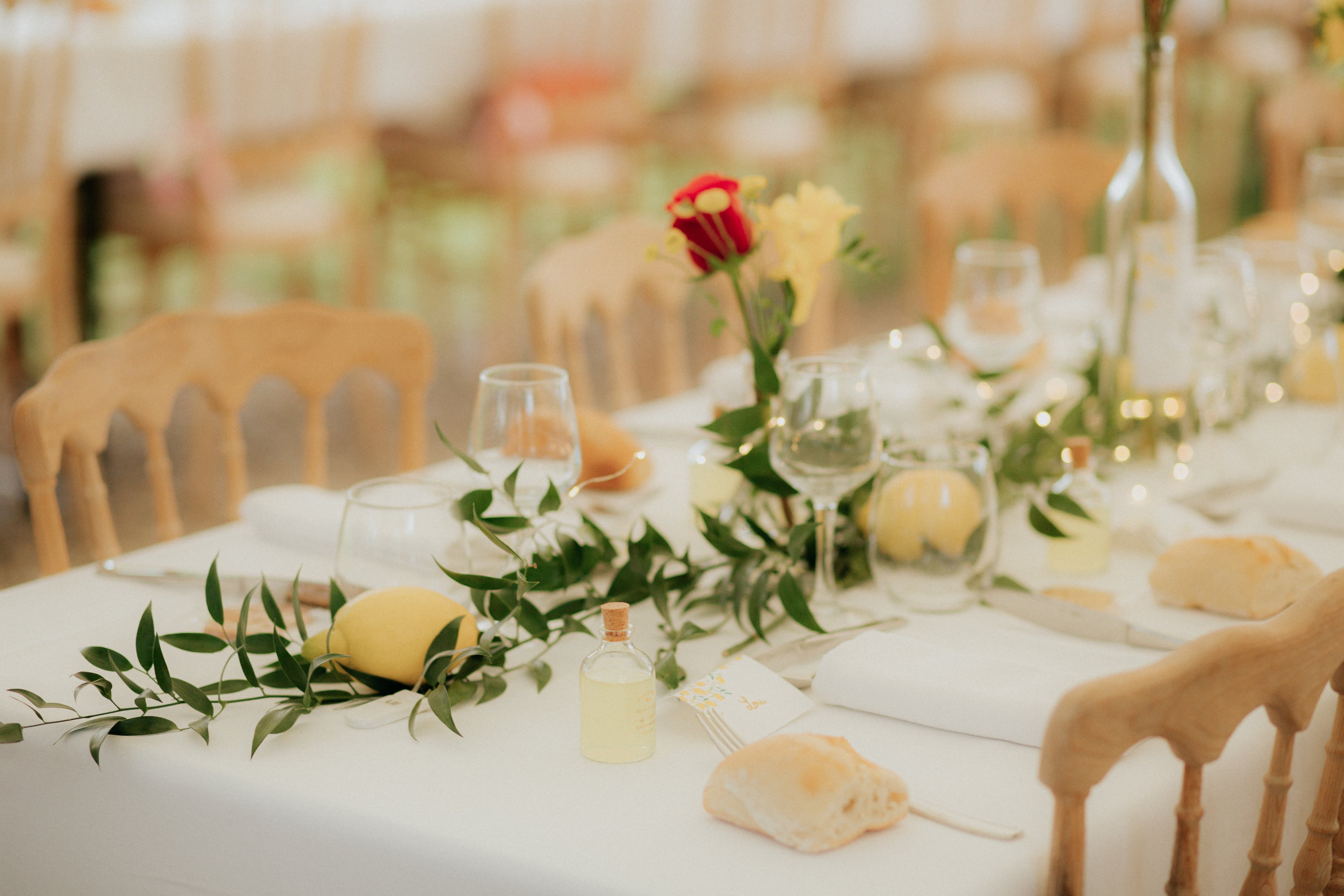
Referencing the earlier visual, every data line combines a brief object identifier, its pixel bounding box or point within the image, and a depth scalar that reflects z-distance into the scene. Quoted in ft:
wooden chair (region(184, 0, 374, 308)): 14.67
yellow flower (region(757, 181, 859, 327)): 7.03
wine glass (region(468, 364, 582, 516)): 6.81
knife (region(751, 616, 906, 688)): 6.53
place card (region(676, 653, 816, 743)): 6.31
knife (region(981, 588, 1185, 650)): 6.69
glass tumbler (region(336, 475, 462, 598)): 6.53
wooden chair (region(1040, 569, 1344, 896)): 5.66
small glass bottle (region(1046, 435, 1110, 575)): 7.16
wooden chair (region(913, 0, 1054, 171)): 20.84
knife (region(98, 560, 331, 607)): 6.88
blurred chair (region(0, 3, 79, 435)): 13.54
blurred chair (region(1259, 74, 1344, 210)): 15.47
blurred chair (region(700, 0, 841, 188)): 18.99
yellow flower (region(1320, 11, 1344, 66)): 8.78
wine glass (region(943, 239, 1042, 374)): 8.22
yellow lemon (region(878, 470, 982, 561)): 6.78
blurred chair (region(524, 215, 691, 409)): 9.28
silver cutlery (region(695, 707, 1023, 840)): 5.95
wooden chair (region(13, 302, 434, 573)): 7.56
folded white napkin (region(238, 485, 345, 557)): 7.30
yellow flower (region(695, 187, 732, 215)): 6.85
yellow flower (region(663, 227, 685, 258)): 6.98
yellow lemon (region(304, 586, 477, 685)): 6.36
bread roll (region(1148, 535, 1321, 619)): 6.84
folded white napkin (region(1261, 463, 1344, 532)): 7.38
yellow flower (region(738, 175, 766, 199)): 6.89
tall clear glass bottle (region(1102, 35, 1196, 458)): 7.75
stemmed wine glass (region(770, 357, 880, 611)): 6.70
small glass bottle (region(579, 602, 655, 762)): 6.18
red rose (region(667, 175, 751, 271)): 6.87
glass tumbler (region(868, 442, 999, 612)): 6.79
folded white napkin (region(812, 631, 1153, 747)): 6.28
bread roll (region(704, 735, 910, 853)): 5.91
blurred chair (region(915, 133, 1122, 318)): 11.72
